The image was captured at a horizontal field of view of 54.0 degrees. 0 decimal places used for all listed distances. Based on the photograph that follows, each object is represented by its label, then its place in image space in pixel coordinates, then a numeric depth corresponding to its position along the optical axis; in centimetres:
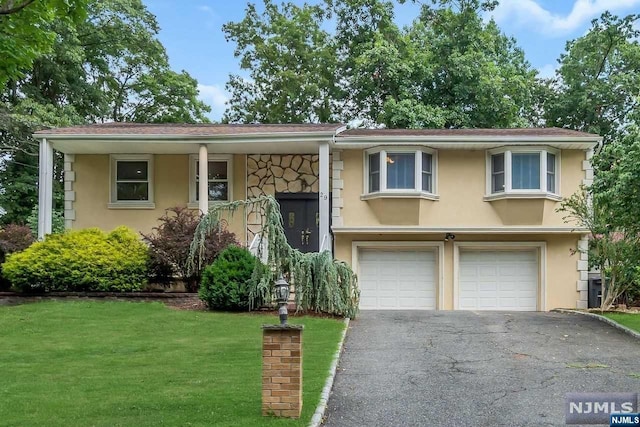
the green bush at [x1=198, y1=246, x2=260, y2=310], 1310
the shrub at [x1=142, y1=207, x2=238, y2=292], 1489
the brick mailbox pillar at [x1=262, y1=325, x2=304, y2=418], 606
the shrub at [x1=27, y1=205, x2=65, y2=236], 2056
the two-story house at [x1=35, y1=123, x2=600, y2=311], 1708
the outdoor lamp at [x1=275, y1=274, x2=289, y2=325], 658
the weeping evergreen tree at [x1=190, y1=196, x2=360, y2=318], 1292
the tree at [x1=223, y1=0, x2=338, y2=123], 2859
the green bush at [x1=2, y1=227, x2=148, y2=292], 1484
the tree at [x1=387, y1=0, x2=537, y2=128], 2484
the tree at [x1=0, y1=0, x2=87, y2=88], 610
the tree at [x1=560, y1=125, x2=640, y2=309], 1083
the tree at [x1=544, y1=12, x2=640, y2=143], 2514
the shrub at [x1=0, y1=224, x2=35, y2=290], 1589
